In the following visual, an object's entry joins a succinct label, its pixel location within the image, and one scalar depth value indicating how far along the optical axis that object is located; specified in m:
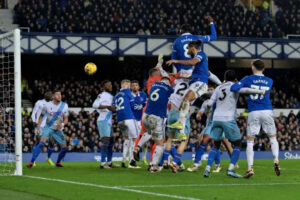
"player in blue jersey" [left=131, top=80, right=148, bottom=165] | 17.61
